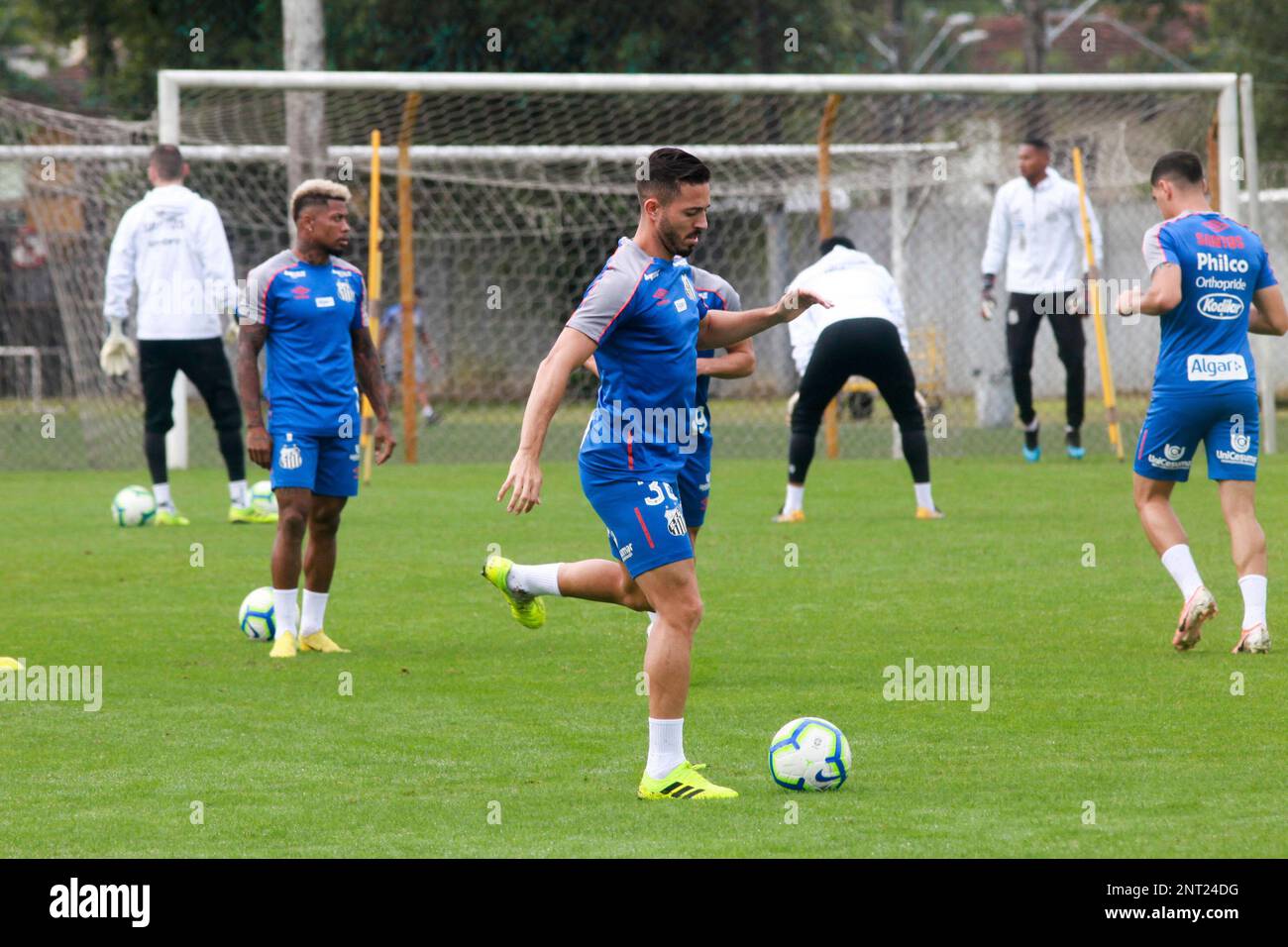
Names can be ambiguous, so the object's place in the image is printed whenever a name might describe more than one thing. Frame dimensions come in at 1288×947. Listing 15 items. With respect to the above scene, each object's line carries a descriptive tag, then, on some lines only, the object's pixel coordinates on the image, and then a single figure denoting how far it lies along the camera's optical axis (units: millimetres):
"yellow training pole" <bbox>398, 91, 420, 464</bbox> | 18109
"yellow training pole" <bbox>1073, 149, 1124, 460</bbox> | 16953
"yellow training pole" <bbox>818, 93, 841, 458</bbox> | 18047
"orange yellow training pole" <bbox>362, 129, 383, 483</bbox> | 16406
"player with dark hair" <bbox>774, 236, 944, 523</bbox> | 12672
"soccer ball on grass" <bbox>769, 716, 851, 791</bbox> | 5730
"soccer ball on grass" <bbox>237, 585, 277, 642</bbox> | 8898
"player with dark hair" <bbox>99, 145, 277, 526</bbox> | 13539
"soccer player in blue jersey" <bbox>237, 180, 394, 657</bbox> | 8461
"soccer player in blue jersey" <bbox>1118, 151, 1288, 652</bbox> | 8102
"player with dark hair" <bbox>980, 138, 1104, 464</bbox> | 16578
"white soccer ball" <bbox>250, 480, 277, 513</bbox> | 13820
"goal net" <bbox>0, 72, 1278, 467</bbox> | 18266
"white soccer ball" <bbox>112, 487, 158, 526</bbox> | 13711
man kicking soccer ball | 5754
